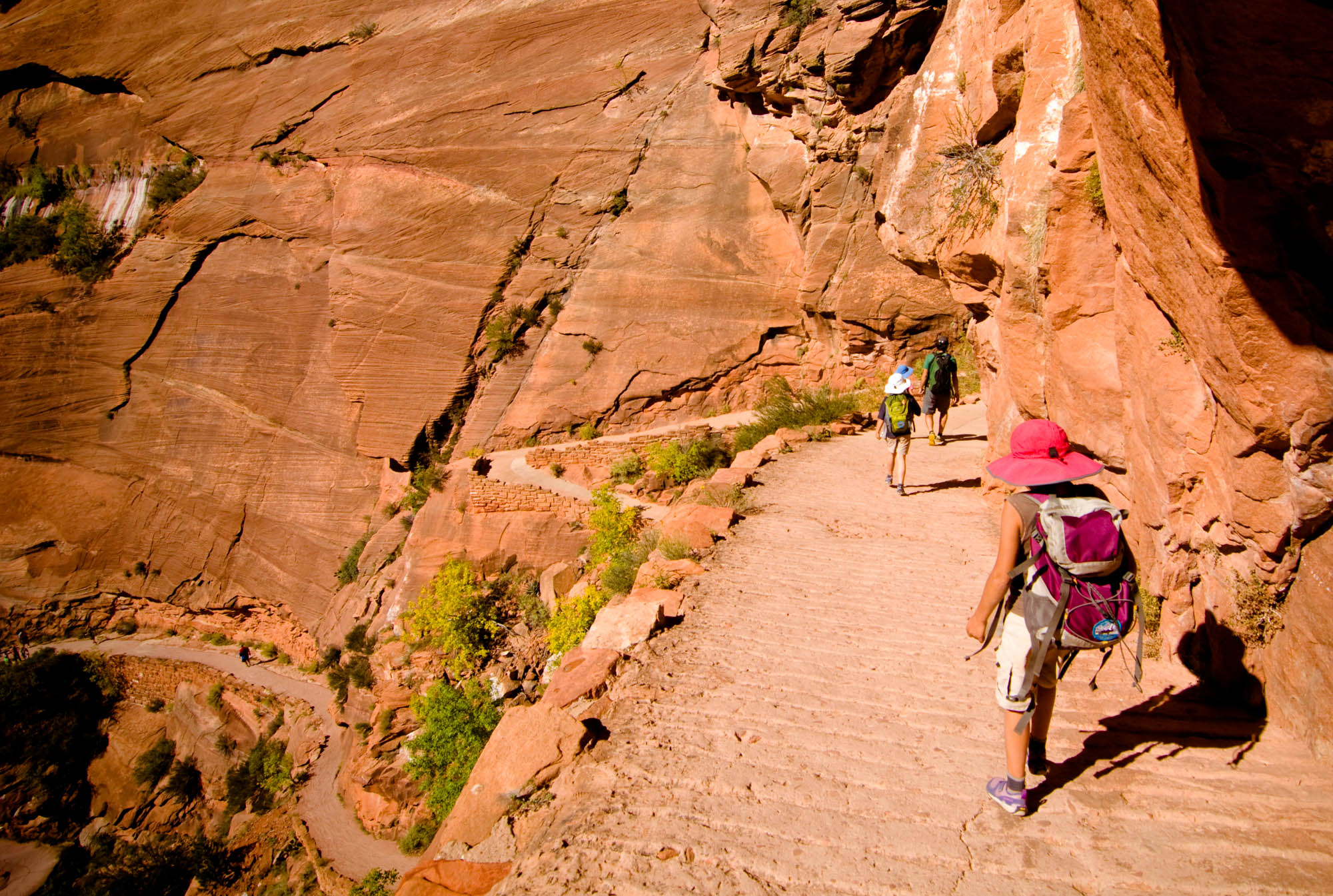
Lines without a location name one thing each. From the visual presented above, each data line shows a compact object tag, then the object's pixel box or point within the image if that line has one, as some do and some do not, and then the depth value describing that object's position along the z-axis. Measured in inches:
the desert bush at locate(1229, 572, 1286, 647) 122.6
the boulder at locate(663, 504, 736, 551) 247.6
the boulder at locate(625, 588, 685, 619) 194.7
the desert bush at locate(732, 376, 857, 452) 480.4
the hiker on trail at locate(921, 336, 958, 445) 340.6
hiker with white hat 297.1
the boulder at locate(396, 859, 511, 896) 111.7
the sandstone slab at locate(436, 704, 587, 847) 127.5
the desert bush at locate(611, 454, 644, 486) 530.9
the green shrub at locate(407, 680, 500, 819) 361.4
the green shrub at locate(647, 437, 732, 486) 481.1
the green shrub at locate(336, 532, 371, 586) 618.8
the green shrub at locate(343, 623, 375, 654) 546.9
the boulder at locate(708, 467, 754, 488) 320.8
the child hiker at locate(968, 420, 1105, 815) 106.0
